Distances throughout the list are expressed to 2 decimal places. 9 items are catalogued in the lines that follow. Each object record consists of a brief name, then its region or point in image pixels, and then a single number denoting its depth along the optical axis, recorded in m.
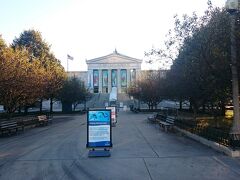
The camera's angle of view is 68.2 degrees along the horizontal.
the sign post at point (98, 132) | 5.87
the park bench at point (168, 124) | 10.56
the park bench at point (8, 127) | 9.75
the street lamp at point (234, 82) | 6.29
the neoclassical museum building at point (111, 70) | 54.04
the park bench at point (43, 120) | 14.00
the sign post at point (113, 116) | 12.43
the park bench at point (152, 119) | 14.87
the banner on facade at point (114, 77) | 54.04
